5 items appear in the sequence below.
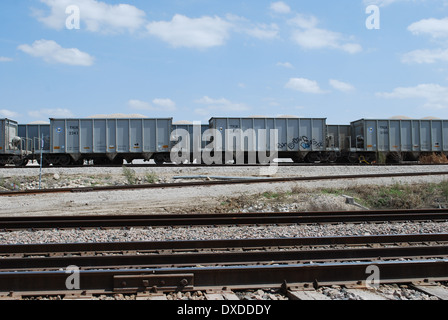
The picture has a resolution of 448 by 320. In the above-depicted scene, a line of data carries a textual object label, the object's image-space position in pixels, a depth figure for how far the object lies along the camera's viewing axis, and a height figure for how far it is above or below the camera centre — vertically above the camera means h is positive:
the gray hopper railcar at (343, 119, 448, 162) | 25.30 +1.71
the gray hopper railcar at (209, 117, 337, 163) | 23.23 +1.84
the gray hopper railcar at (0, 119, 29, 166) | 21.56 +1.40
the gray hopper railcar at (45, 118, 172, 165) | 22.23 +1.86
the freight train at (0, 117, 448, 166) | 22.33 +1.64
